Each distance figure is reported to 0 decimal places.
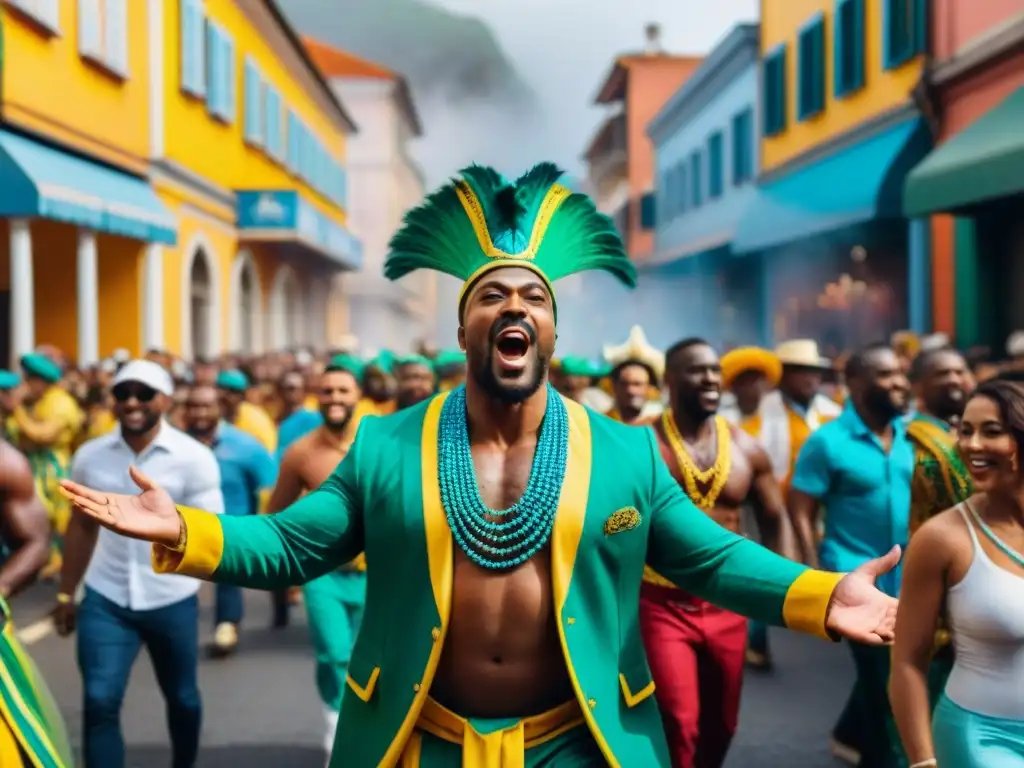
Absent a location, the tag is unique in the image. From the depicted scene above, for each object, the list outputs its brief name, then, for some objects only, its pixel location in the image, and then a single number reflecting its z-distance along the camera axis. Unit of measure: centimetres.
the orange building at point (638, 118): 4400
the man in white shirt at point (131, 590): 532
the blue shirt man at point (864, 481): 579
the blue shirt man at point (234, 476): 868
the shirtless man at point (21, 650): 370
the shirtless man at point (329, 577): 609
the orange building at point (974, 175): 1367
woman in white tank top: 348
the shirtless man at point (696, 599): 518
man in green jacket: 315
